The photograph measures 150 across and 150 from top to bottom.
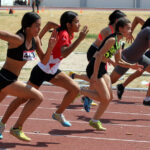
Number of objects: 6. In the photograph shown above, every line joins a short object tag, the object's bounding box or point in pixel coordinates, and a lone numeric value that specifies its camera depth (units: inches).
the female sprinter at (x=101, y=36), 648.4
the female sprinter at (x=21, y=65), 488.4
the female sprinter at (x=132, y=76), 775.1
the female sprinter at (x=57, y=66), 548.4
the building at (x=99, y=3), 5226.4
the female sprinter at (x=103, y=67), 557.9
